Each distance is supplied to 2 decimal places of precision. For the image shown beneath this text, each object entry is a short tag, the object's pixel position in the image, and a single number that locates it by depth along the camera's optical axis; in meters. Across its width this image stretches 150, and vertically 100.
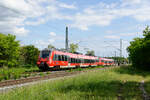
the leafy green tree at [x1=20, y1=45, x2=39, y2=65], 41.38
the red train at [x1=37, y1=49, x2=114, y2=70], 25.42
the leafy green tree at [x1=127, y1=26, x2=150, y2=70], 31.16
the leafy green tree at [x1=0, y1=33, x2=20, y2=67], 34.28
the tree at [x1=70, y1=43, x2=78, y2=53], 67.86
